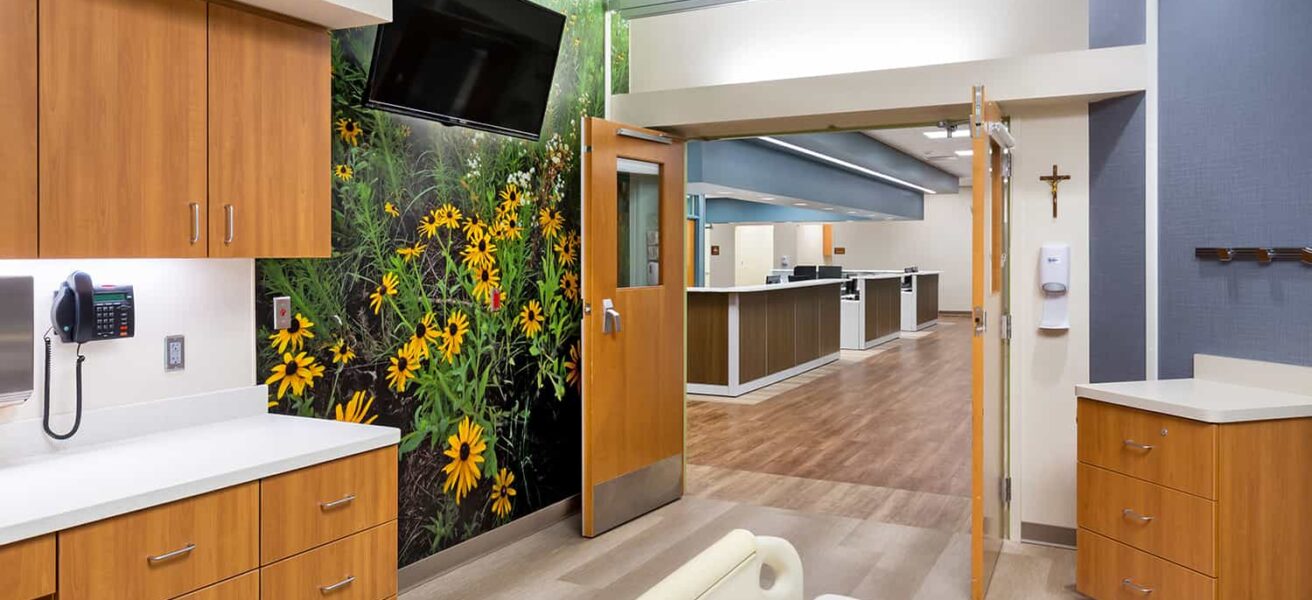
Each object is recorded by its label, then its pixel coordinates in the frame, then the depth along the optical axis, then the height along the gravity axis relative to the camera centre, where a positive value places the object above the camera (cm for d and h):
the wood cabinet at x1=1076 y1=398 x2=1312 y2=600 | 279 -70
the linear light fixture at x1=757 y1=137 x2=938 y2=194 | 882 +165
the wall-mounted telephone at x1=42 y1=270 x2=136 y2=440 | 224 -4
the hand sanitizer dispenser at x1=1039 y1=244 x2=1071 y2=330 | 385 +6
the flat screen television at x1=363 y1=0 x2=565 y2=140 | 292 +87
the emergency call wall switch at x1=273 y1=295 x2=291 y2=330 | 280 -5
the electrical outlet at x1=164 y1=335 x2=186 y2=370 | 253 -17
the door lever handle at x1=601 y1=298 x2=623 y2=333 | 405 -10
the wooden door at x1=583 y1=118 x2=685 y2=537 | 399 -13
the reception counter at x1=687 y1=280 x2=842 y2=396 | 812 -40
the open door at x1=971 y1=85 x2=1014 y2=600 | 319 -15
